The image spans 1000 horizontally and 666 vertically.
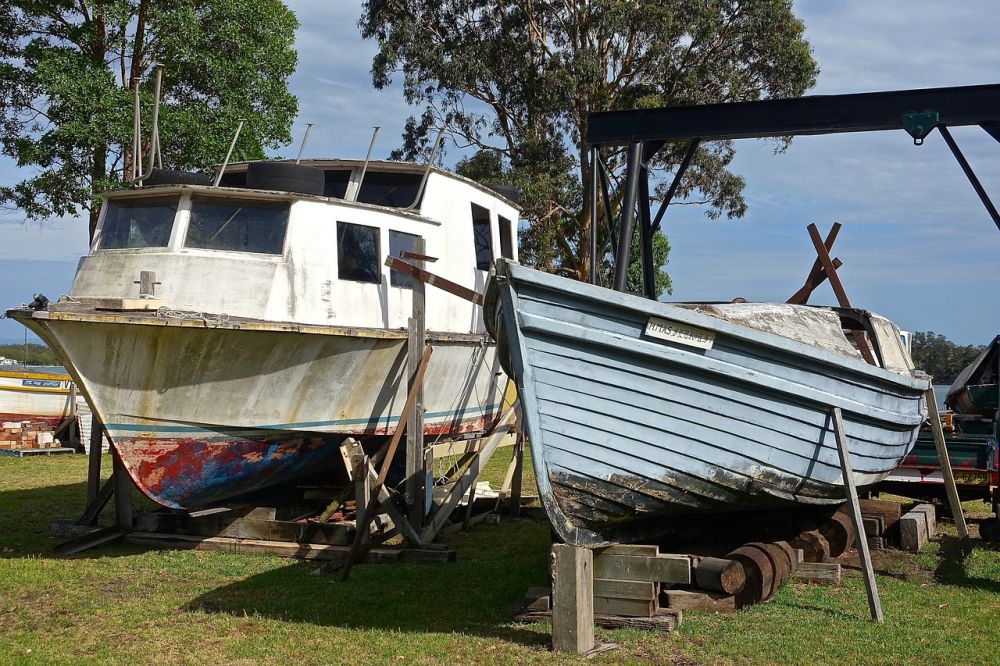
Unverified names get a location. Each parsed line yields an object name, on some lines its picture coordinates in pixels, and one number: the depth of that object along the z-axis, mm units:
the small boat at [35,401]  19281
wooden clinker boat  6098
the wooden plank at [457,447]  10400
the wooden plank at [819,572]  7496
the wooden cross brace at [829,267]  11125
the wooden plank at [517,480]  10923
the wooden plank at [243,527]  9039
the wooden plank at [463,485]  9102
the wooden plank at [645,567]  6344
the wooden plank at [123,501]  9508
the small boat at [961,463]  9523
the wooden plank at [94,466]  9703
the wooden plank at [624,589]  6361
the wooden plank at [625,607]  6344
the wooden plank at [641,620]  6234
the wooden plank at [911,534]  8789
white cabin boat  8078
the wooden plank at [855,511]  6574
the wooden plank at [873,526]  8766
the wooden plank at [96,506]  9633
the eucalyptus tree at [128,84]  17828
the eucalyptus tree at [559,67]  24297
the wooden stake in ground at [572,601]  5785
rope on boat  7945
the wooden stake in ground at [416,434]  9094
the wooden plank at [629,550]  6484
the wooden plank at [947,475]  8242
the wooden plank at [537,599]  6555
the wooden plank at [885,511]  8992
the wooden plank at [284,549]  8633
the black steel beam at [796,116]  8961
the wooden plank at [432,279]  8740
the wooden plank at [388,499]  8531
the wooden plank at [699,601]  6676
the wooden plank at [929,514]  9492
